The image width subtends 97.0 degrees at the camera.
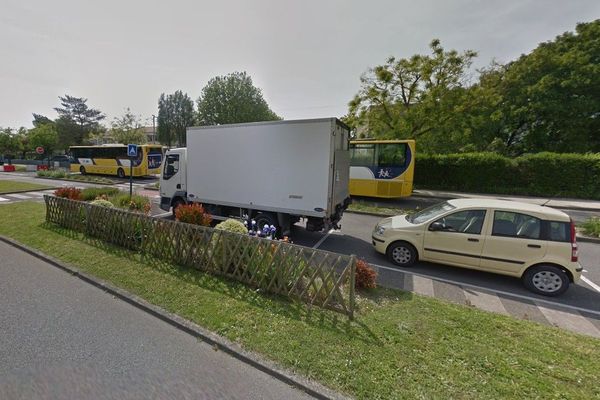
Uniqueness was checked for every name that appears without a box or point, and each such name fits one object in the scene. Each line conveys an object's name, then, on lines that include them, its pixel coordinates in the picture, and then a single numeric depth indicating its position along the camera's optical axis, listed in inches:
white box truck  249.1
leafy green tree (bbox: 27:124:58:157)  1334.9
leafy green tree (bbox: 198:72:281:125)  1502.2
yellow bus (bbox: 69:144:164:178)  893.4
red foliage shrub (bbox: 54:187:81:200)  312.3
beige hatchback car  182.1
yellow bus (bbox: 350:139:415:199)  512.1
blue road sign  389.7
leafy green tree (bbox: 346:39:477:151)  587.2
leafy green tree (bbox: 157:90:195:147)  1973.4
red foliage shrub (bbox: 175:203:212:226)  221.1
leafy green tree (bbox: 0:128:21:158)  1525.6
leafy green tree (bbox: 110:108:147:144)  1625.2
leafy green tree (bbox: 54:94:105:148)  1857.8
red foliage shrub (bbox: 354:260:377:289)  172.9
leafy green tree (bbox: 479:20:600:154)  700.0
